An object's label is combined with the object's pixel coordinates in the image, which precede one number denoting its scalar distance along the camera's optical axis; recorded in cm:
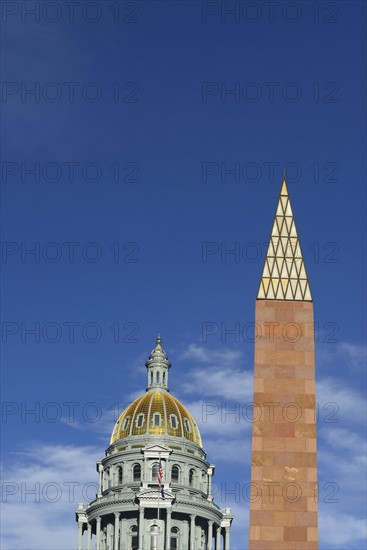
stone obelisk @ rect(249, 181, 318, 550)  4919
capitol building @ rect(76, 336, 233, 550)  12125
